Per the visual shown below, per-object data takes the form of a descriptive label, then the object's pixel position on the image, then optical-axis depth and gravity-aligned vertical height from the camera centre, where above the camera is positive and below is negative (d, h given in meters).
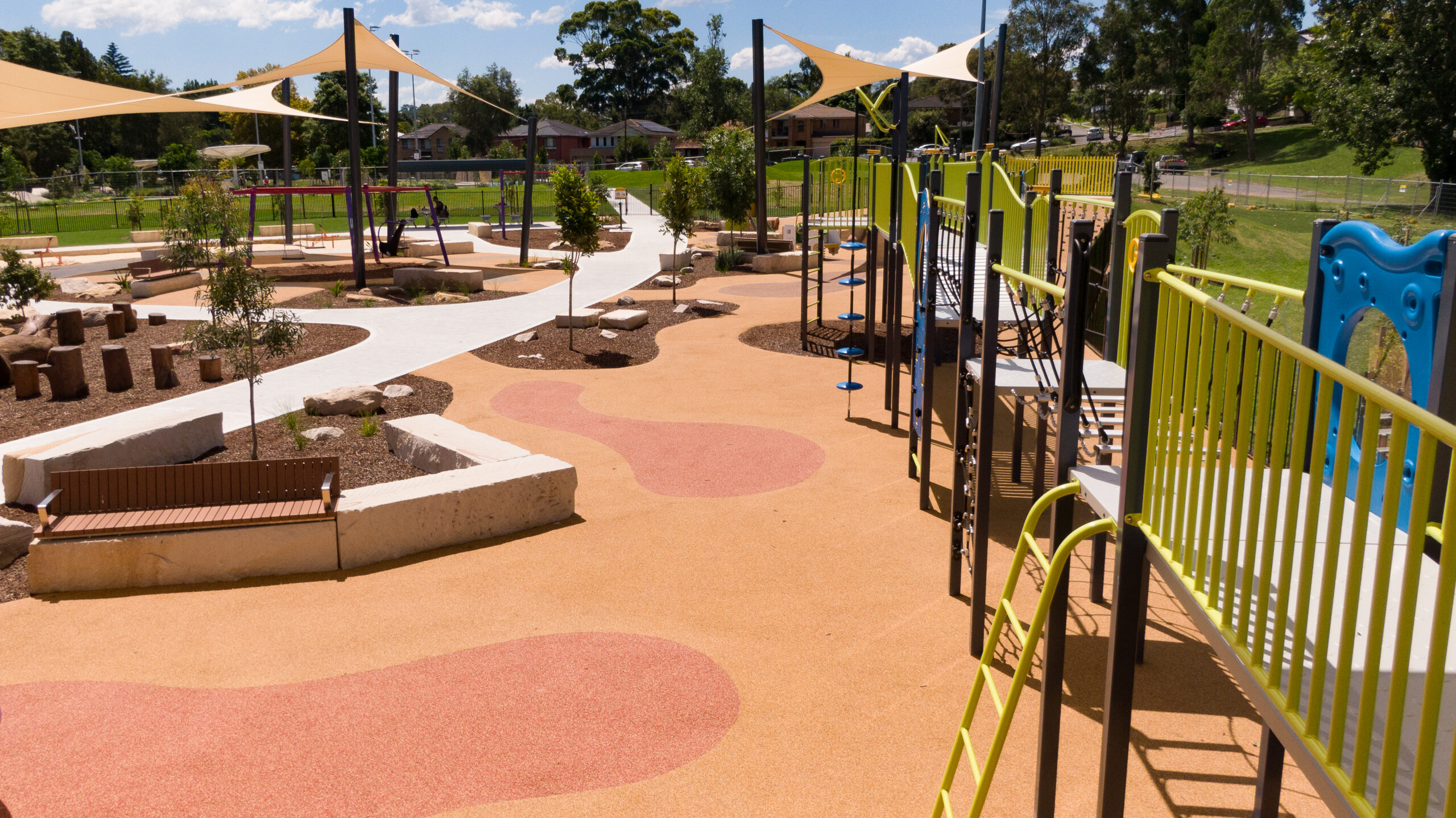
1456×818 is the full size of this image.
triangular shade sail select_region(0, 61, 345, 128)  17.95 +2.31
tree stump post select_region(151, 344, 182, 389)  13.55 -1.87
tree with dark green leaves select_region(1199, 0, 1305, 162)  67.06 +12.09
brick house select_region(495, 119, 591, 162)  104.69 +9.14
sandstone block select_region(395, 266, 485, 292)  22.80 -1.16
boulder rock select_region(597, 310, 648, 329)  17.83 -1.62
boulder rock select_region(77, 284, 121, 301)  22.30 -1.49
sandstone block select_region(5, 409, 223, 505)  8.70 -2.02
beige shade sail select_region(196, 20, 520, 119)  25.70 +4.25
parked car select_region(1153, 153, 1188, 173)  56.03 +3.76
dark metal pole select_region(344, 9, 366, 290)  21.70 +1.44
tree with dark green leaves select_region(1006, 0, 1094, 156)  72.88 +13.41
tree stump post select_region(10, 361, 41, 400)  12.84 -1.91
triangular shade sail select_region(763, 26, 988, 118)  25.31 +3.97
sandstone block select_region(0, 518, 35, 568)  7.68 -2.38
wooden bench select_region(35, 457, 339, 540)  7.37 -2.07
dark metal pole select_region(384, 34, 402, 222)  28.44 +2.44
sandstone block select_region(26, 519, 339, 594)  7.21 -2.37
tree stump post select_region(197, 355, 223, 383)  13.96 -1.93
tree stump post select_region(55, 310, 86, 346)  15.96 -1.63
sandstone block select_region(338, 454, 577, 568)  7.68 -2.19
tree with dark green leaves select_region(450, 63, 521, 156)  104.56 +10.92
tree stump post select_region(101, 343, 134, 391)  13.38 -1.87
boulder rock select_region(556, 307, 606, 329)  17.45 -1.59
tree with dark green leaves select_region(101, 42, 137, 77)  173.10 +28.15
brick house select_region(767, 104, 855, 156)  101.25 +10.42
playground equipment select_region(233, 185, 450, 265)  24.28 +0.35
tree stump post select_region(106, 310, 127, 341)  16.98 -1.67
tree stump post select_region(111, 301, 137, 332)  17.75 -1.53
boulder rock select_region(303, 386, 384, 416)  11.85 -2.04
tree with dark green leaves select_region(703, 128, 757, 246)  28.48 +1.36
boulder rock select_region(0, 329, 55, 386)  13.90 -1.71
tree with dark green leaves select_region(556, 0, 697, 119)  120.75 +20.29
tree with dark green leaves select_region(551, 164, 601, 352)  16.67 +0.27
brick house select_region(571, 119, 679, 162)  109.12 +9.64
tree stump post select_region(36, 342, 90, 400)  12.80 -1.85
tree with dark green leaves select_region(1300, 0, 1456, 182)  38.28 +5.84
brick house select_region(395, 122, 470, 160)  112.62 +9.55
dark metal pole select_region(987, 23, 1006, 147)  27.41 +4.09
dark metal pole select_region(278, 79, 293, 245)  30.53 +1.69
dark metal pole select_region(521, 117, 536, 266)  27.36 +0.75
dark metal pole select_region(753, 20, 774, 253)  28.06 +2.01
